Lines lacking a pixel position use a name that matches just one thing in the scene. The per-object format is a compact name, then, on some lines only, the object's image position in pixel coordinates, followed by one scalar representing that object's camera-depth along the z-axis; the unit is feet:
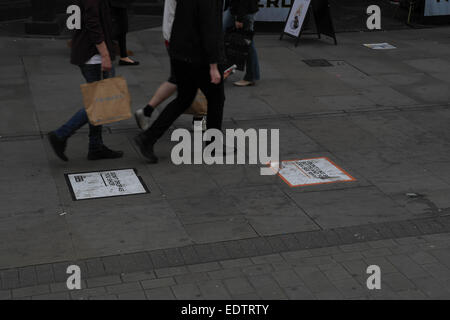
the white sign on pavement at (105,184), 20.97
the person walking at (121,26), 34.81
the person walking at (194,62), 21.95
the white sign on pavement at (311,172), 22.39
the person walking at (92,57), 21.71
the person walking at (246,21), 31.07
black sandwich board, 41.14
